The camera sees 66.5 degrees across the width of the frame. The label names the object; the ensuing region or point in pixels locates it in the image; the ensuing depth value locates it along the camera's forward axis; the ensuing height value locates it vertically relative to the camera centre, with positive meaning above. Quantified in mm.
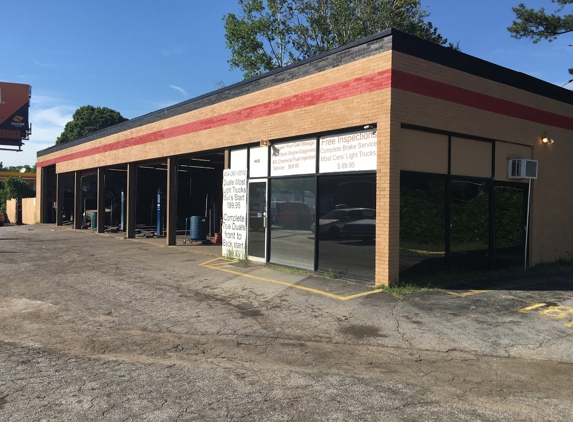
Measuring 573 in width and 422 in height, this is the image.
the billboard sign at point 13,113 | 62625 +12455
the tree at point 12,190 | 39656 +803
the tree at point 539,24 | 18275 +7777
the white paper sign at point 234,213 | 13023 -338
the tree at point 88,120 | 65000 +12000
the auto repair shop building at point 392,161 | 9273 +1090
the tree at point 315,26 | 28656 +12542
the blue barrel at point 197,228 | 18375 -1110
